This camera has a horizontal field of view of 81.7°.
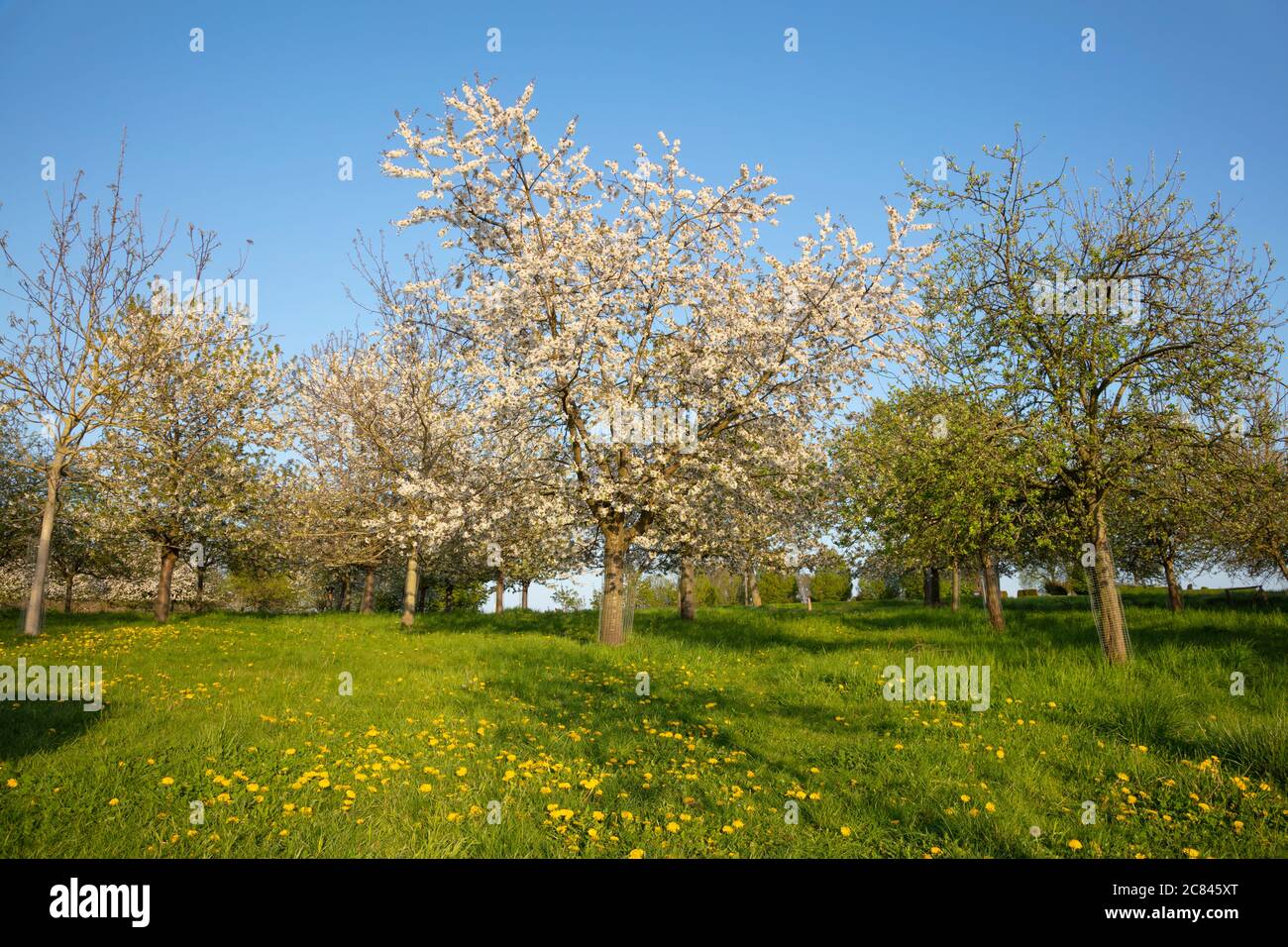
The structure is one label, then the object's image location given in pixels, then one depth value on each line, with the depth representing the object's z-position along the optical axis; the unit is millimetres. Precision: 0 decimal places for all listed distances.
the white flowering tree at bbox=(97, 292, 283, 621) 25062
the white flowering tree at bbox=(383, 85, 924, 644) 18531
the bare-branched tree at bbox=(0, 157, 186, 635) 21781
